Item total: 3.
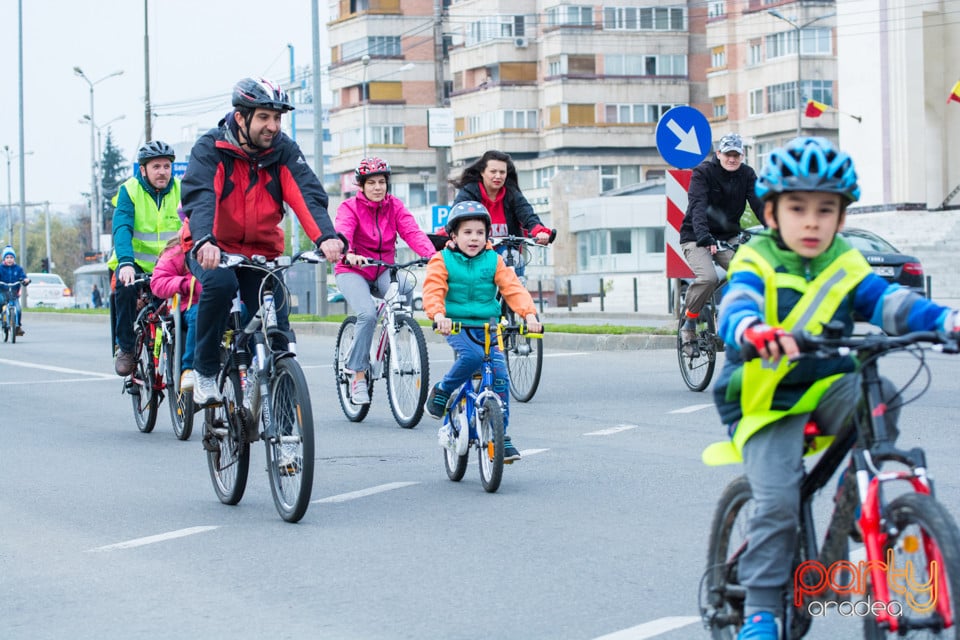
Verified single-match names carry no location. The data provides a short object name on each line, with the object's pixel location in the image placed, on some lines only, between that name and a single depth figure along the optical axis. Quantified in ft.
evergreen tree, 427.33
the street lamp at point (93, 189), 252.21
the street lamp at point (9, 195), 387.88
